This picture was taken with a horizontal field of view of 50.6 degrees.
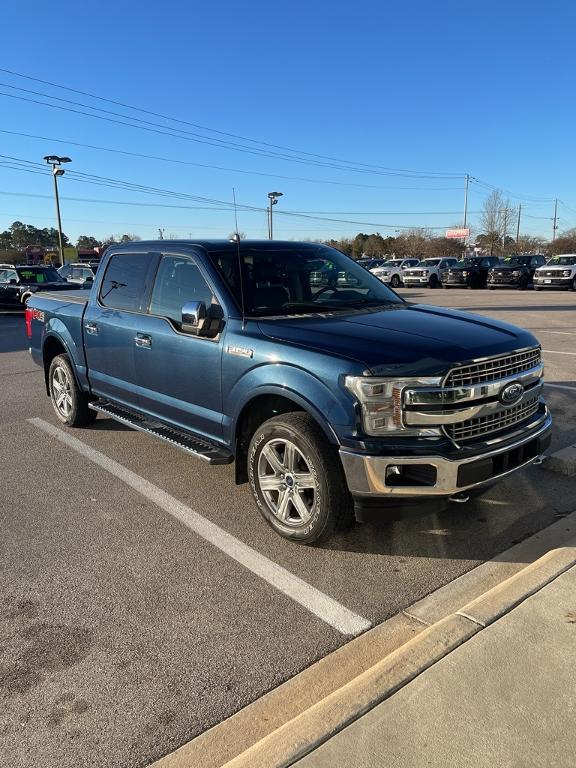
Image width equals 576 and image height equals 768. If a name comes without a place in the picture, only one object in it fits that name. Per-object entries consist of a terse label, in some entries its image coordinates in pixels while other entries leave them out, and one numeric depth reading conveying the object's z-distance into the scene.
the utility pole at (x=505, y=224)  79.38
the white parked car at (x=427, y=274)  35.91
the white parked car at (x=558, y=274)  29.89
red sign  82.88
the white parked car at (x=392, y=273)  38.33
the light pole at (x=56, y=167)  32.34
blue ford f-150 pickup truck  3.23
